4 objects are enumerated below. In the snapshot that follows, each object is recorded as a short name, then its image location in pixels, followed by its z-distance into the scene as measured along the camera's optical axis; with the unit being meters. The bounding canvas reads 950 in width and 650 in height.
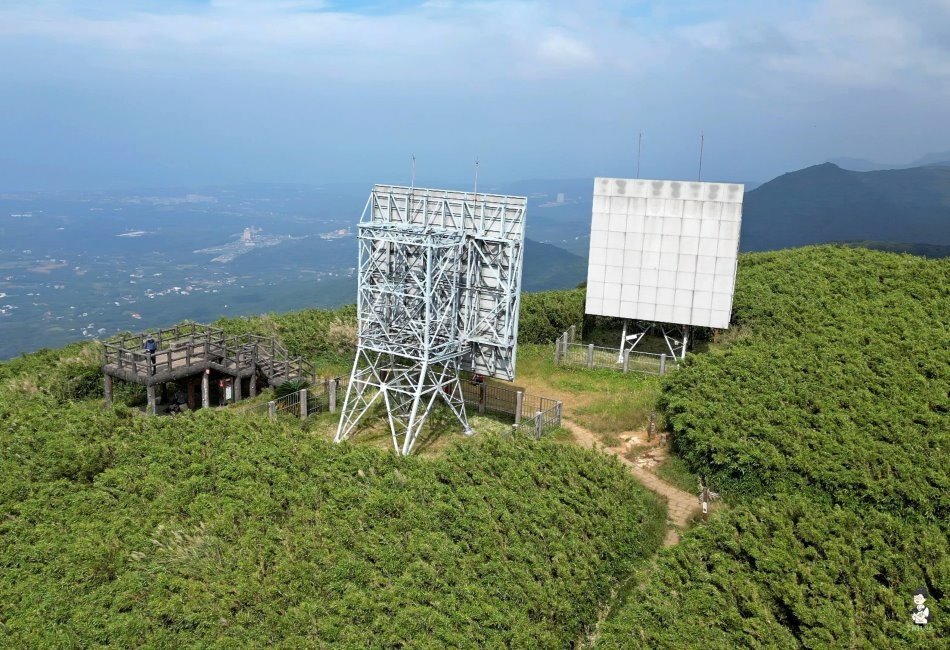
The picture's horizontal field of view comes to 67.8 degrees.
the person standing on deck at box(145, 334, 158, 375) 24.04
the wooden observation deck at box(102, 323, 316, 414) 24.44
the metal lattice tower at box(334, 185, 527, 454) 20.98
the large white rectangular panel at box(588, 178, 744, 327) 28.39
